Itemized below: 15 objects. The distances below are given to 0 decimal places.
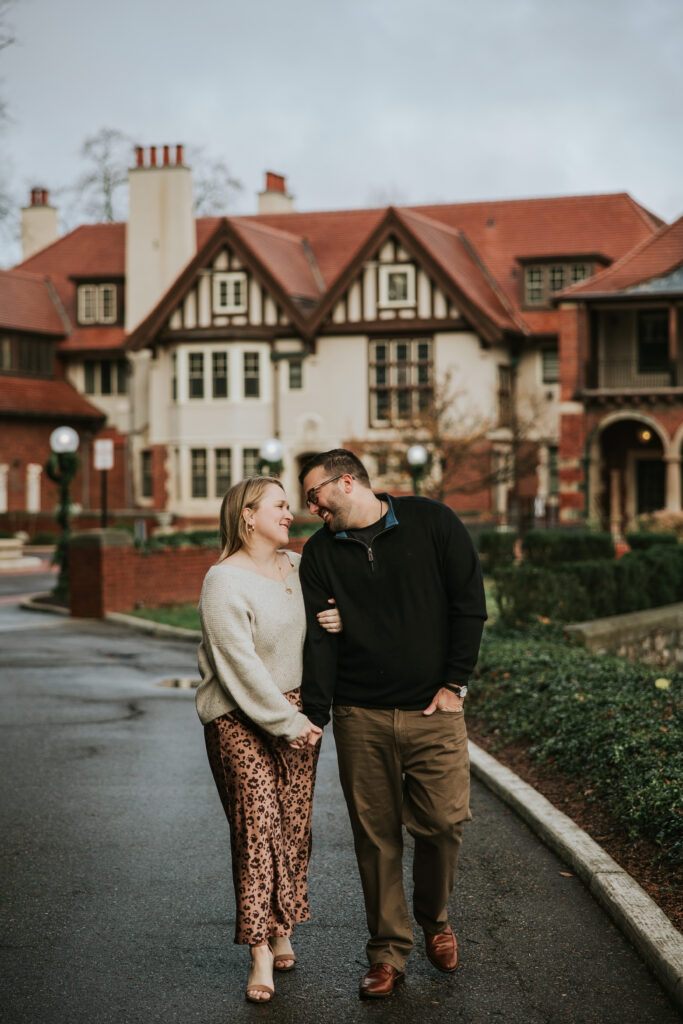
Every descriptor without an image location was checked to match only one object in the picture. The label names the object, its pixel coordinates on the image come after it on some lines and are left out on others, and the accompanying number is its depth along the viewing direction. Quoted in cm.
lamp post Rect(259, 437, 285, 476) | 2480
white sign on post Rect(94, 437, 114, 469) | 2330
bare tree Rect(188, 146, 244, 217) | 5491
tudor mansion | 3509
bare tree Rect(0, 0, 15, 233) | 2892
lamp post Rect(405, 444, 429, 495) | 2236
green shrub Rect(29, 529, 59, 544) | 3950
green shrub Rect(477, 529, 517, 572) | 2358
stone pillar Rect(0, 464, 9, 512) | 4066
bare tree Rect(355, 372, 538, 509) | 3100
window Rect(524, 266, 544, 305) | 3938
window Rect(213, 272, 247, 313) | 3862
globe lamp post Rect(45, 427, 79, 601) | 2166
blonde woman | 455
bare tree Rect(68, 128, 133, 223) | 5478
